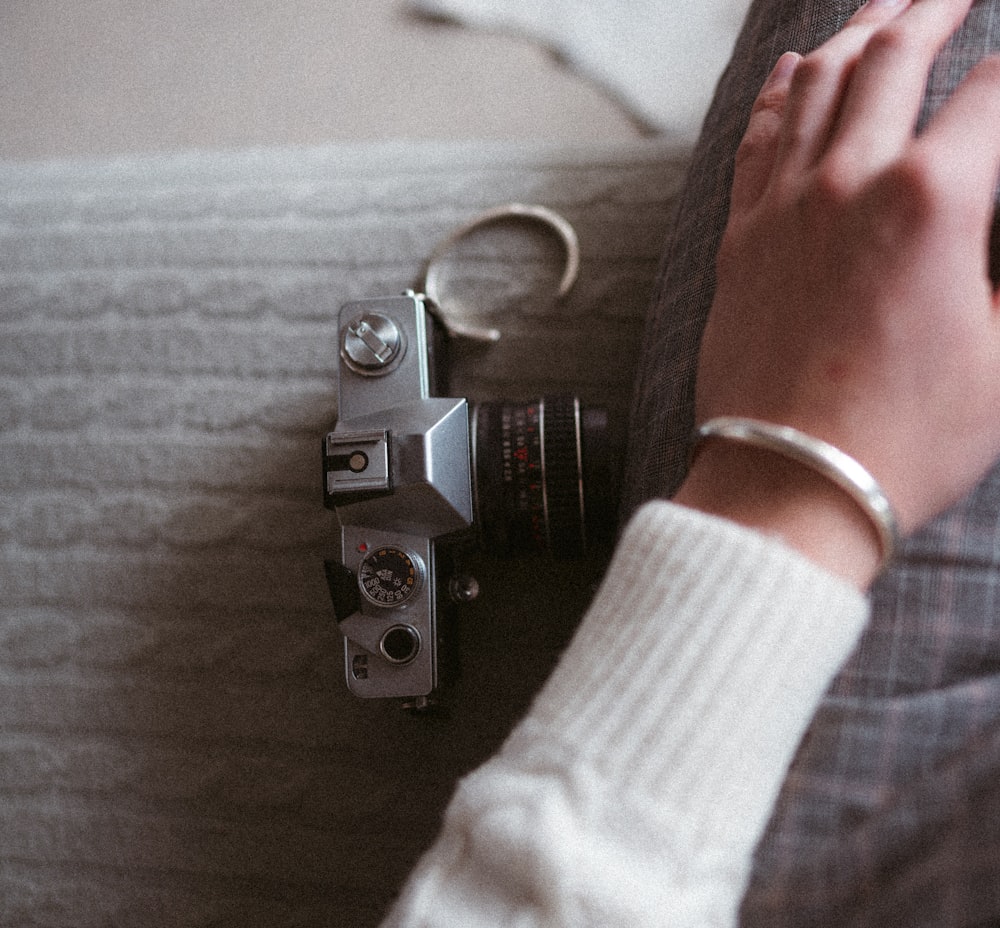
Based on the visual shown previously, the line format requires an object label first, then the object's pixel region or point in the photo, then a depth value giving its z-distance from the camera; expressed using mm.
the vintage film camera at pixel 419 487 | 448
